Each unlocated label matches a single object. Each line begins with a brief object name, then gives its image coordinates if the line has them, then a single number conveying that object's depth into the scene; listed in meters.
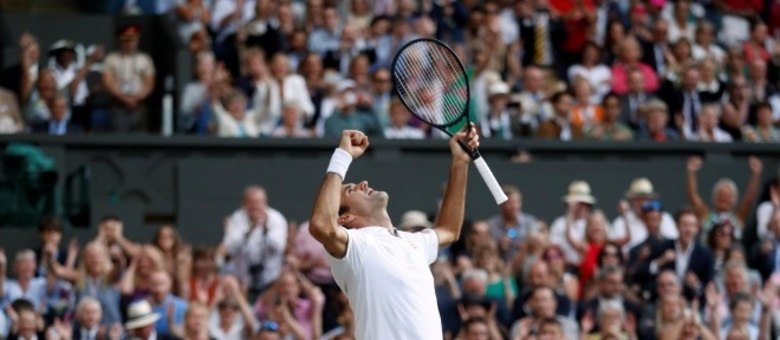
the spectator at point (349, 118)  19.48
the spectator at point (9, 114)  19.36
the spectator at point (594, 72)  21.03
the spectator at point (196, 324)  16.41
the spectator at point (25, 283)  17.08
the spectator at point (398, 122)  19.88
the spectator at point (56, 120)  19.41
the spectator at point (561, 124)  20.38
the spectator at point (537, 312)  16.98
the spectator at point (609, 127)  20.53
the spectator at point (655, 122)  20.64
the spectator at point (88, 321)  16.44
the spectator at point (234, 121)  19.59
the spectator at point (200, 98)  19.69
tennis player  11.38
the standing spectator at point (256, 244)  18.00
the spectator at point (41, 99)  19.41
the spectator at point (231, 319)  16.92
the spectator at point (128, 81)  19.81
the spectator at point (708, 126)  20.89
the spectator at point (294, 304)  17.08
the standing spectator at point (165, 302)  16.84
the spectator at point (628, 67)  21.11
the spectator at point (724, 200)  19.86
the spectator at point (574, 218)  18.73
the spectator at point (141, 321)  16.31
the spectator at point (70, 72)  19.73
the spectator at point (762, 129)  21.12
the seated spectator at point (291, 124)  19.61
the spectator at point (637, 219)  19.12
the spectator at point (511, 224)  18.52
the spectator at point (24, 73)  19.58
